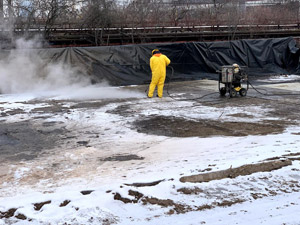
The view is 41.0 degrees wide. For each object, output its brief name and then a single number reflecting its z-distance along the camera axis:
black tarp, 15.16
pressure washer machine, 11.99
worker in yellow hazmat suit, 12.45
